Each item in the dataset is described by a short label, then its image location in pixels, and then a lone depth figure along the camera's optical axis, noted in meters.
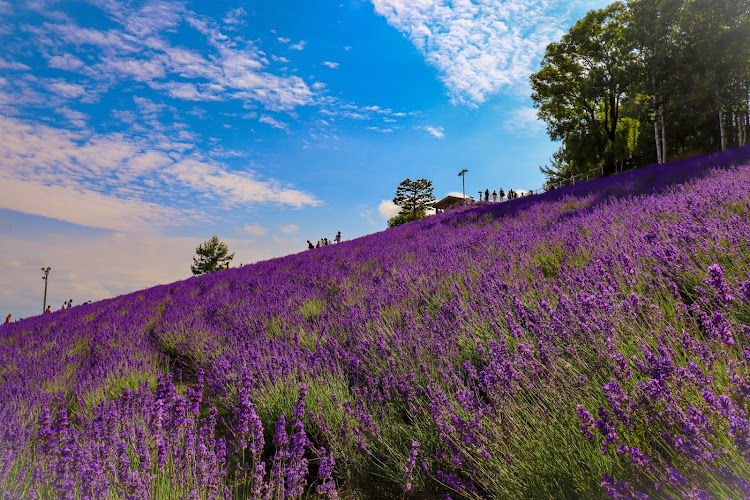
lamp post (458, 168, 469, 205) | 47.45
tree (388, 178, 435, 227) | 54.84
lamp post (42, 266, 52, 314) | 38.84
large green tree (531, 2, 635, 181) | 25.66
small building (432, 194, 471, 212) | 51.90
